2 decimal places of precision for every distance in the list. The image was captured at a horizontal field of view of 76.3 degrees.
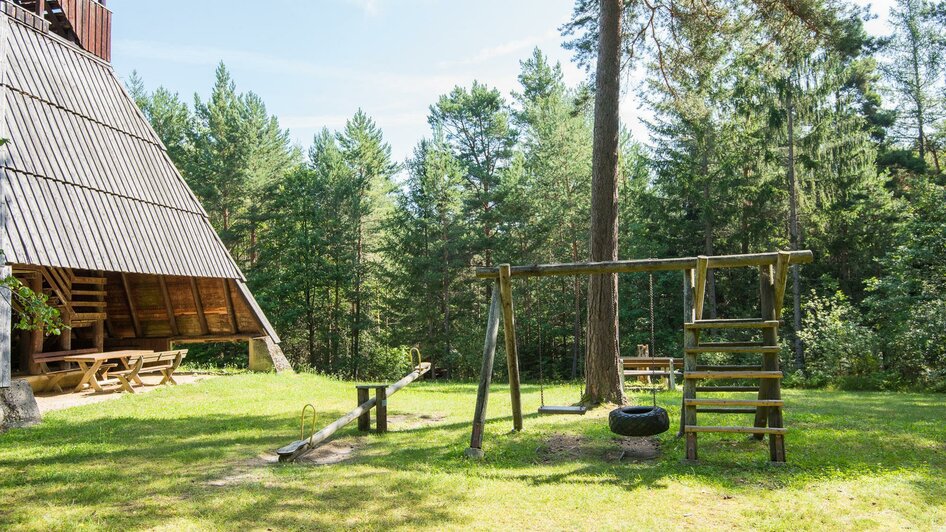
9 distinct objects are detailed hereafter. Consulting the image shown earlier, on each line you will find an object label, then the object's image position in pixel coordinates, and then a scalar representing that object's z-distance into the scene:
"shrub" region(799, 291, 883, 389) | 13.77
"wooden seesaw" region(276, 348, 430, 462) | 5.89
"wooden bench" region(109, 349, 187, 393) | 10.42
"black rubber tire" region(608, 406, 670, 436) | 5.82
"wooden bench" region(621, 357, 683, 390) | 12.76
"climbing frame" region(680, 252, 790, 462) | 5.63
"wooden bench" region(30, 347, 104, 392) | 10.32
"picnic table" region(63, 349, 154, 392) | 9.95
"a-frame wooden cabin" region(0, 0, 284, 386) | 9.47
